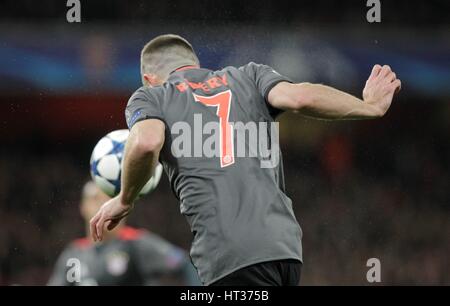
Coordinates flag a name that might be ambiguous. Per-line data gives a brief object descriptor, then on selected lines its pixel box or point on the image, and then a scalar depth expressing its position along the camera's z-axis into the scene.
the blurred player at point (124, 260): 11.75
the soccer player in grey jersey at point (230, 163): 6.11
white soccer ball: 9.41
